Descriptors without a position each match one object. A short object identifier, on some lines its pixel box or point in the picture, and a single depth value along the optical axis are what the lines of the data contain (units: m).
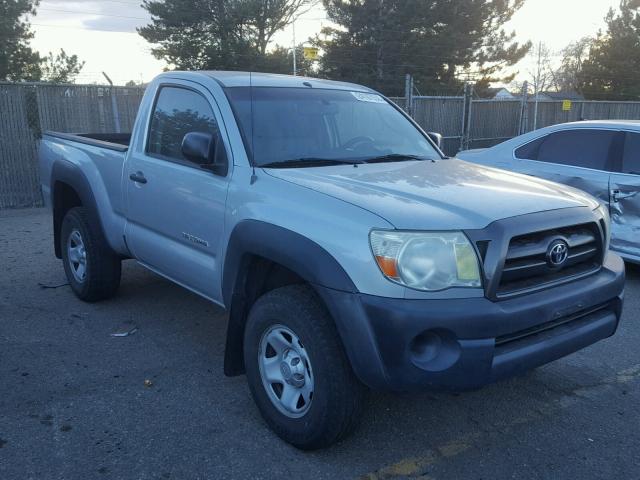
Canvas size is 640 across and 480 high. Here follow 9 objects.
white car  6.20
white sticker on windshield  4.54
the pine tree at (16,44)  26.64
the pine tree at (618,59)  36.00
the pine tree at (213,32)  31.91
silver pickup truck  2.71
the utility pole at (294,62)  29.92
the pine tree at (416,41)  32.88
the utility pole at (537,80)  19.27
